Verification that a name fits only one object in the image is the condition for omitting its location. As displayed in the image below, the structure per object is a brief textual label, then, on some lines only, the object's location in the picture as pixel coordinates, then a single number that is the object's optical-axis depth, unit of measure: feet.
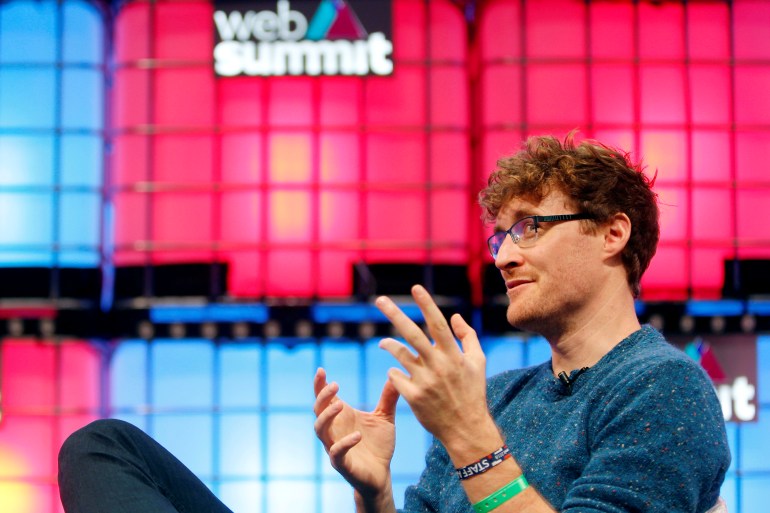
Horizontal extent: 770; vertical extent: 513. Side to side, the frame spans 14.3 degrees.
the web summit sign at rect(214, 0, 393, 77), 25.70
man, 11.02
